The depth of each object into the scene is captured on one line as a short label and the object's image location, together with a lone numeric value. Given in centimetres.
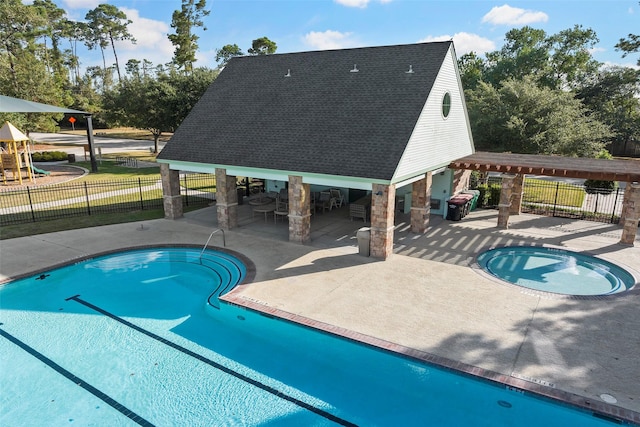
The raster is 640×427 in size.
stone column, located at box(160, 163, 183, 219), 1880
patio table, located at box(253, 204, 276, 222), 1880
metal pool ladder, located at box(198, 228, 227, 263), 1516
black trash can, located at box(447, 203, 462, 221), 1912
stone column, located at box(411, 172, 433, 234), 1655
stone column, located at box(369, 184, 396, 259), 1365
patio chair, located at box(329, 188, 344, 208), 2167
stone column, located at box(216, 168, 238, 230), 1714
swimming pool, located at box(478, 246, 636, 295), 1269
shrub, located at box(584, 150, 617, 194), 2575
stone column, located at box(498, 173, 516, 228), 1734
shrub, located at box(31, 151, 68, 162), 3734
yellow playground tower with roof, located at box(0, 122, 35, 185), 2745
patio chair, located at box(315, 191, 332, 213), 2071
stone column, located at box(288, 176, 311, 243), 1530
